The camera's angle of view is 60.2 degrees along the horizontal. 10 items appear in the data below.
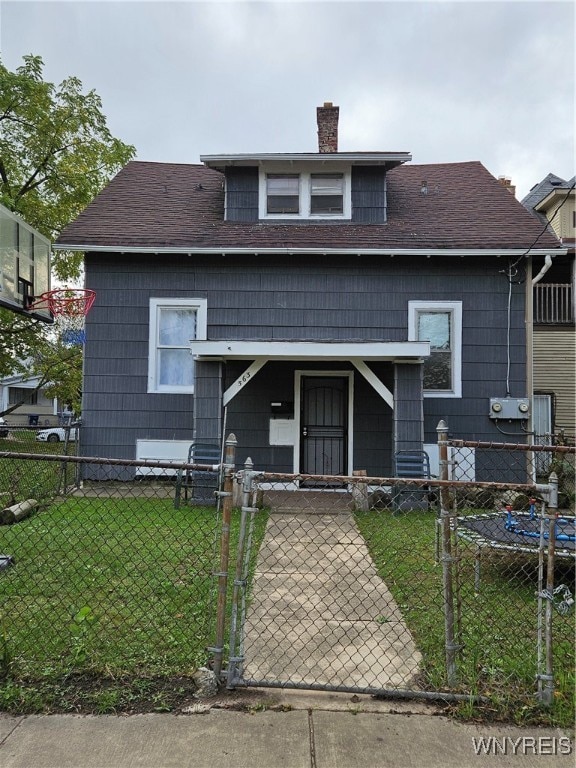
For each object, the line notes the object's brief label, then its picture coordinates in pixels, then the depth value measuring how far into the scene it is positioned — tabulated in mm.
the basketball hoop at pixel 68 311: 6480
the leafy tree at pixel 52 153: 13617
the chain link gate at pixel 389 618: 2752
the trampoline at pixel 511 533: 4141
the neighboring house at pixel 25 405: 31406
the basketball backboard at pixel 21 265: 5711
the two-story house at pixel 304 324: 9086
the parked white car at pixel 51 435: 23767
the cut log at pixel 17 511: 6253
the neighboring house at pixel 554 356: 12766
